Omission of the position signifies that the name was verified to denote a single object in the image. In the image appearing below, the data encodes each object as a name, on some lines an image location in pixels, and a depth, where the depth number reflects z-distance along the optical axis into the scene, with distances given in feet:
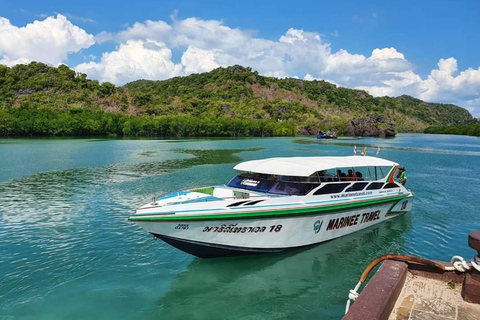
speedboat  35.81
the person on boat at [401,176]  69.51
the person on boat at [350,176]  51.30
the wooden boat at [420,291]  17.13
